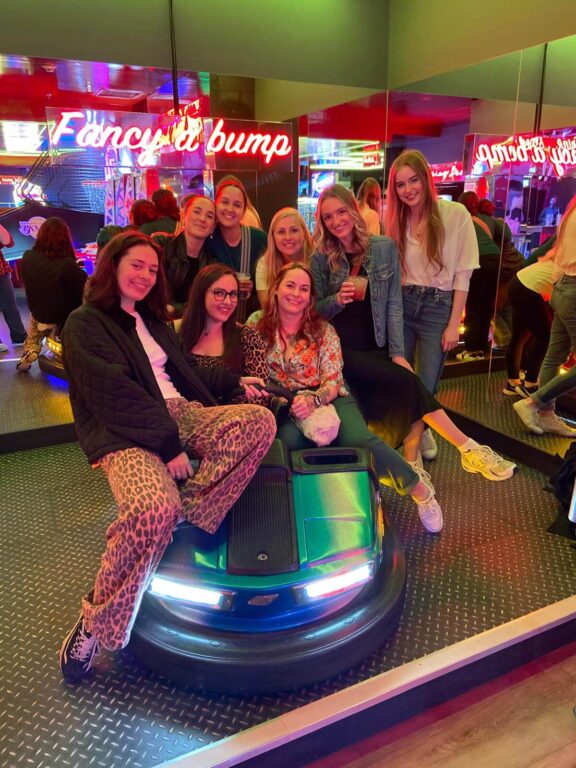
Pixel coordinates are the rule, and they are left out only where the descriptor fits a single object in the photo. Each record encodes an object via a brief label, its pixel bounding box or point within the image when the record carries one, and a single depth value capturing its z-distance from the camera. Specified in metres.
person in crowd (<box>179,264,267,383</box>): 2.11
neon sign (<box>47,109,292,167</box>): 3.44
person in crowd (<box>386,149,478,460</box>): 2.54
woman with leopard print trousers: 1.48
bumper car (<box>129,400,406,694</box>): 1.55
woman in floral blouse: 2.16
